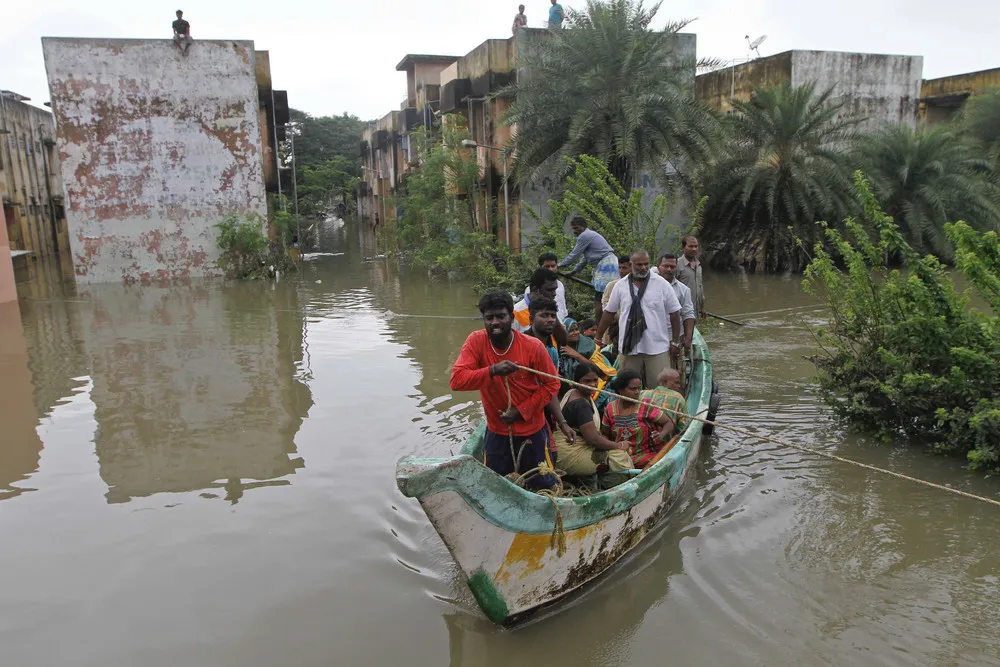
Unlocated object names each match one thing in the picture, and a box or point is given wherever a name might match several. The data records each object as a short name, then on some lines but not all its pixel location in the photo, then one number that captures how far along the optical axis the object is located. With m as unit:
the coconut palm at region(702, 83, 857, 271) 17.89
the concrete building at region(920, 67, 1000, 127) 23.66
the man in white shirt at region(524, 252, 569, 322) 7.63
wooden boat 3.54
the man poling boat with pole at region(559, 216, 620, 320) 9.28
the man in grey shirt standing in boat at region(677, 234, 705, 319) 8.63
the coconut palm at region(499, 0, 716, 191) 15.88
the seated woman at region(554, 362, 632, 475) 5.04
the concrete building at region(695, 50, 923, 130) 20.12
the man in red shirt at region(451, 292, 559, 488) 4.24
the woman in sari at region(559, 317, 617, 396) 6.53
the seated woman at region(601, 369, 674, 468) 5.72
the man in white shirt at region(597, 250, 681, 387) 6.53
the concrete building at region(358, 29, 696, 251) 18.66
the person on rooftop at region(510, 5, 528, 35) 21.75
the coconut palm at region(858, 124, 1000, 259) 18.45
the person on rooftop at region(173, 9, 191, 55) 18.78
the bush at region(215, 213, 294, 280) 19.81
